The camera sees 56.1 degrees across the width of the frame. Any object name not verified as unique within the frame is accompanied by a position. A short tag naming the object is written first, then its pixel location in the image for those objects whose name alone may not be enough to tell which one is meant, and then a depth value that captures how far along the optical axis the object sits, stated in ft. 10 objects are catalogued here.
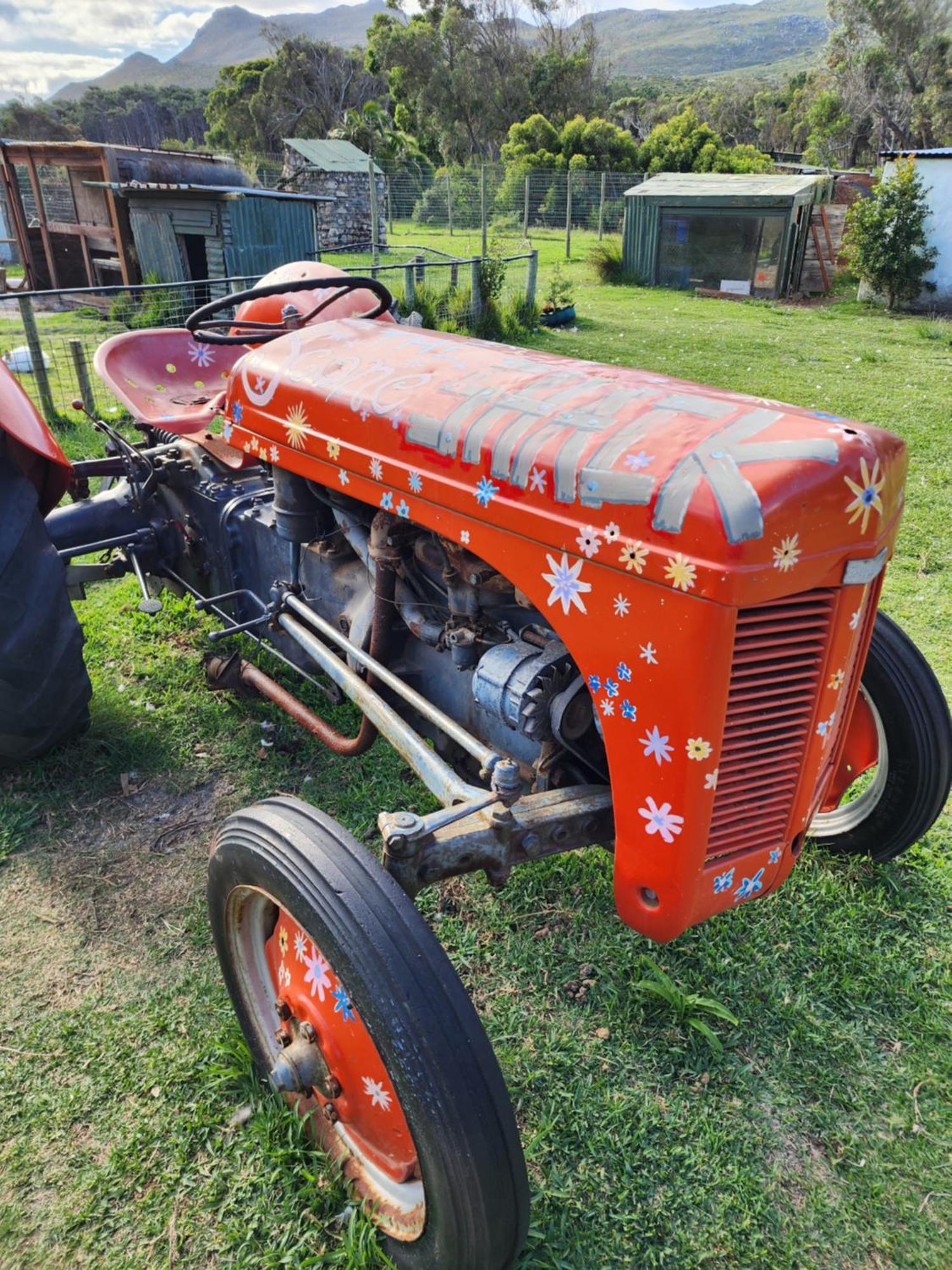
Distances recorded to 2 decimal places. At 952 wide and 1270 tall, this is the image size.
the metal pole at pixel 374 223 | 40.79
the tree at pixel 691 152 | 77.61
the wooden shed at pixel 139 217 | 37.45
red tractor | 4.45
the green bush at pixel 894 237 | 45.50
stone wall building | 73.77
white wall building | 45.09
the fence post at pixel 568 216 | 61.36
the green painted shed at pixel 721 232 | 50.78
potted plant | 38.06
